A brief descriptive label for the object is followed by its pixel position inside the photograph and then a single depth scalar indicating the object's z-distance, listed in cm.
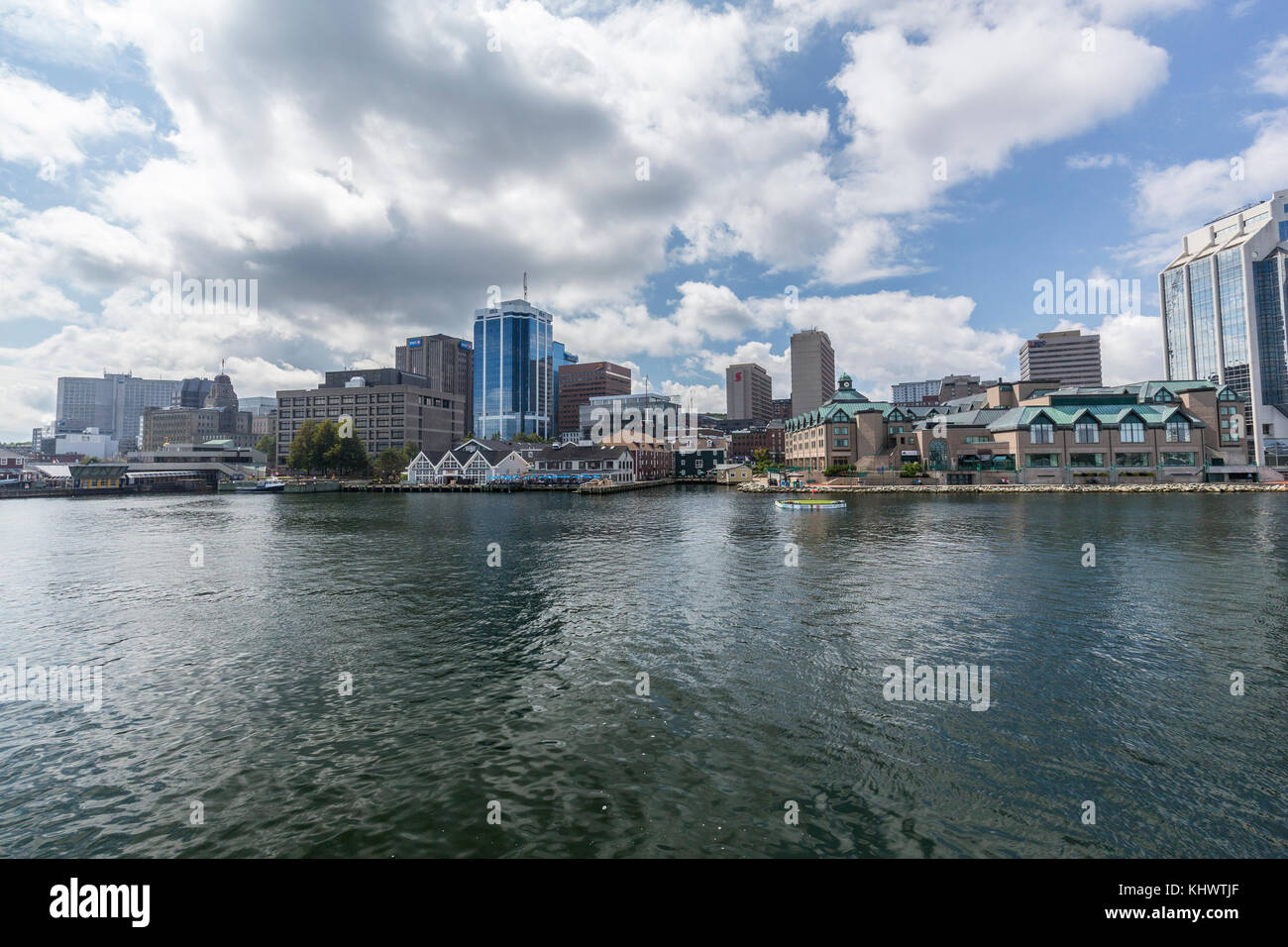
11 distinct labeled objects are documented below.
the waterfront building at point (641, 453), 17988
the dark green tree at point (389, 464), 18588
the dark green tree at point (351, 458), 17462
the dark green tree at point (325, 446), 17050
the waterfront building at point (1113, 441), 11781
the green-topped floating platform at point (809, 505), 8456
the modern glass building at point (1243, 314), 15812
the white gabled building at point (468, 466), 16588
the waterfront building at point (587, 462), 15900
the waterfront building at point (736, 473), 17975
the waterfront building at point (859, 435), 13938
